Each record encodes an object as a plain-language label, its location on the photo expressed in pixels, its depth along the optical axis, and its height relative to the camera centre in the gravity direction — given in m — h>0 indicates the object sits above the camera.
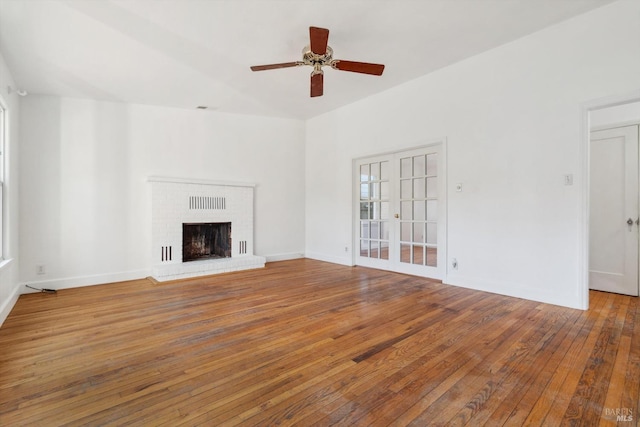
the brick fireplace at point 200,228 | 4.82 -0.29
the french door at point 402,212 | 4.45 +0.00
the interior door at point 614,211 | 3.62 +0.01
